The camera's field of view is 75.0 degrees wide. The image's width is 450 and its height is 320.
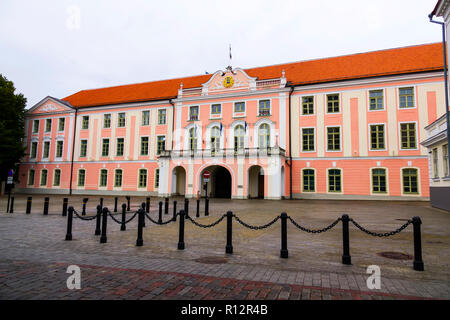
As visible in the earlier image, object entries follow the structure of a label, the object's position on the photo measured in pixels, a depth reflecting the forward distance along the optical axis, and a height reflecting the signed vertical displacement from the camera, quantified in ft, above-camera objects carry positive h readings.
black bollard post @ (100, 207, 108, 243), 25.19 -3.99
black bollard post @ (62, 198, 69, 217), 41.75 -3.71
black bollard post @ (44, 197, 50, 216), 45.53 -3.79
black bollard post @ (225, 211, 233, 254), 21.95 -3.78
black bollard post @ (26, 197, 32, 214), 46.96 -4.04
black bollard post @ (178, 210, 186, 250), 23.10 -3.86
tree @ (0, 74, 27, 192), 112.88 +22.46
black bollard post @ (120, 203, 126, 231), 31.72 -4.53
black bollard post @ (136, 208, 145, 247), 24.13 -3.65
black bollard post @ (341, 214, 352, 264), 18.94 -3.61
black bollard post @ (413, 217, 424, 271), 17.58 -3.58
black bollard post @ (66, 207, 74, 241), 25.95 -3.93
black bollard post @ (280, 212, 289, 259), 20.61 -4.00
